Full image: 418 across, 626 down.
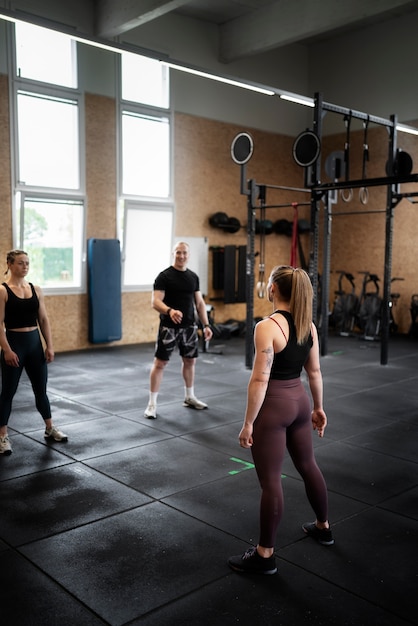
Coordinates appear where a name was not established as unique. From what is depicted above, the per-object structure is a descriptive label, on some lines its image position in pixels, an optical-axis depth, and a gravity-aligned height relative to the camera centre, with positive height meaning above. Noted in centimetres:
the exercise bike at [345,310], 1077 -96
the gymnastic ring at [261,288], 715 -38
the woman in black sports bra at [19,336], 402 -56
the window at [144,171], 942 +140
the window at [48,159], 827 +140
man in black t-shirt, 502 -47
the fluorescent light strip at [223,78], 636 +205
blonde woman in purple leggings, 249 -62
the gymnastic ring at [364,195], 739 +80
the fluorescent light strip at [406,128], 817 +187
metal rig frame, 648 +56
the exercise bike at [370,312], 1025 -93
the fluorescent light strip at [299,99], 726 +199
